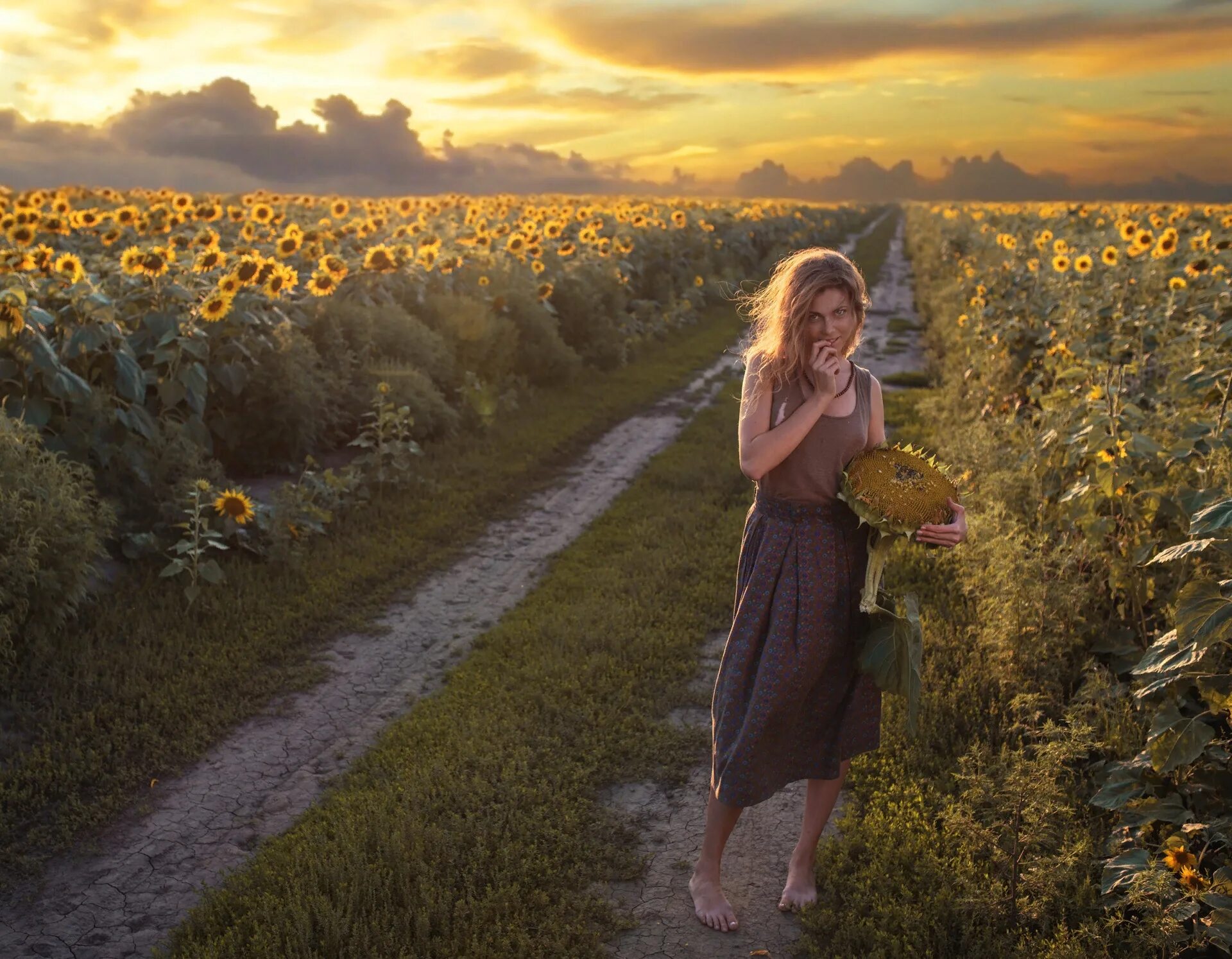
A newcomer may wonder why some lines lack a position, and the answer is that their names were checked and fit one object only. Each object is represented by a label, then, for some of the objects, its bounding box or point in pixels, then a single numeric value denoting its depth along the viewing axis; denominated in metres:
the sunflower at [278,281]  8.08
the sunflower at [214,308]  7.32
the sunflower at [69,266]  7.06
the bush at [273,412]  8.01
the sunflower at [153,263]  7.54
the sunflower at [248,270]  7.76
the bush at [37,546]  4.91
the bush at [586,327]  13.77
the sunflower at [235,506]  6.42
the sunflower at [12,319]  6.06
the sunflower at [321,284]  9.23
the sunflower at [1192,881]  3.08
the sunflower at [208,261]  7.79
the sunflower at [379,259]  10.15
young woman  3.12
